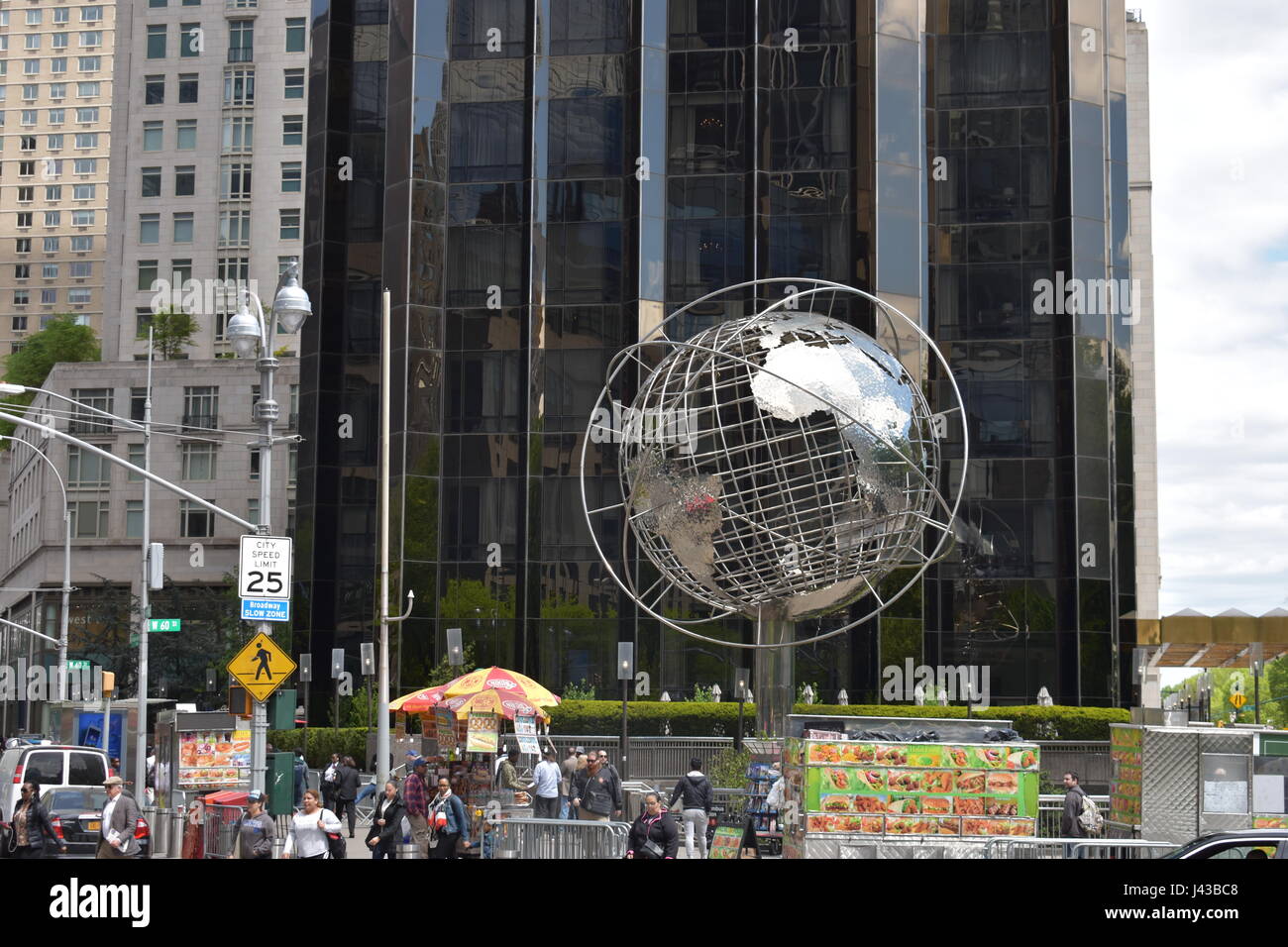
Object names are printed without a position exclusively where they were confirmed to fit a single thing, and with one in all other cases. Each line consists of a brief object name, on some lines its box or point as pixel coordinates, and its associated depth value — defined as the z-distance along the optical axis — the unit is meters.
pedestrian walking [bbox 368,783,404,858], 20.84
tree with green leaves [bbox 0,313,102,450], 108.06
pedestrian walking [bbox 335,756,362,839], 32.38
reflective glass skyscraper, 51.28
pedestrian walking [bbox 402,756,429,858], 23.44
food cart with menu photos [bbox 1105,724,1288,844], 20.17
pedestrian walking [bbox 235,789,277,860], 19.48
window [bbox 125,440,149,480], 82.38
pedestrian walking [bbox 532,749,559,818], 27.14
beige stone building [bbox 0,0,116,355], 159.88
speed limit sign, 22.30
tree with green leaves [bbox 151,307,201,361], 87.00
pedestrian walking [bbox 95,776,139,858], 21.11
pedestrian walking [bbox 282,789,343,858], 19.06
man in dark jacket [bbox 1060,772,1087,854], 22.75
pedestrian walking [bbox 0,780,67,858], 21.12
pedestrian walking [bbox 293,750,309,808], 32.69
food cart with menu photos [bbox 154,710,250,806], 26.55
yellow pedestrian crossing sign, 21.89
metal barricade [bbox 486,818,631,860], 19.42
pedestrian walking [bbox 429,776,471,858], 20.52
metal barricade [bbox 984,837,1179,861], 16.22
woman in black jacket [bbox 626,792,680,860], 18.16
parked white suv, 29.39
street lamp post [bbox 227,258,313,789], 23.09
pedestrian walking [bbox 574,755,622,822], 25.97
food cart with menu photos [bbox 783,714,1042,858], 17.50
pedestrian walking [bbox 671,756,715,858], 22.83
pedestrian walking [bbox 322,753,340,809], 32.75
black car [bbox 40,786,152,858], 26.01
